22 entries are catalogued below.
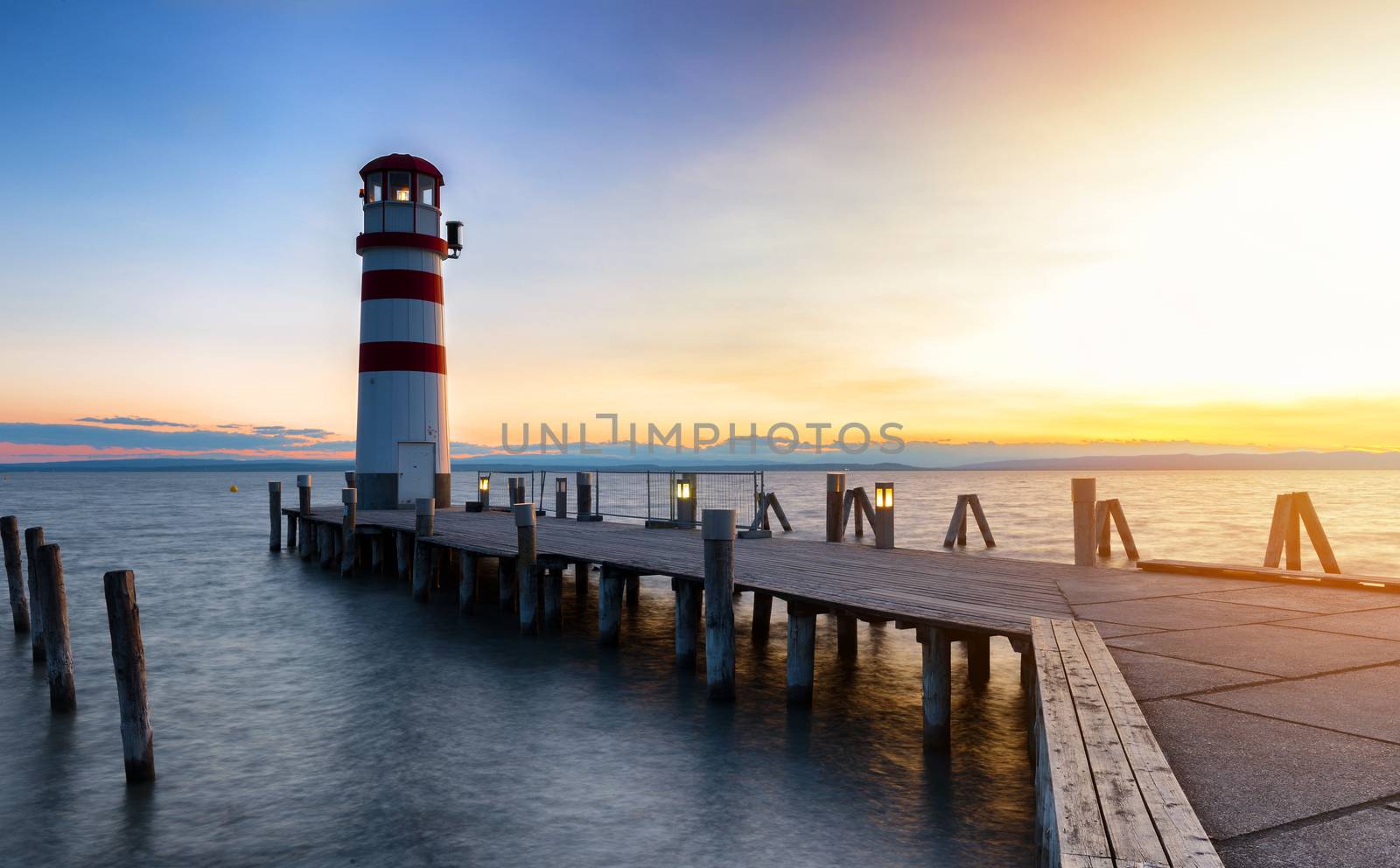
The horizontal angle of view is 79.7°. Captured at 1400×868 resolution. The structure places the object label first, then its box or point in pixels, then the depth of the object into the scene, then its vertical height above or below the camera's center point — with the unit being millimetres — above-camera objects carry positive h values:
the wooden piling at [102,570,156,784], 8672 -2357
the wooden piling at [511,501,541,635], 14391 -2288
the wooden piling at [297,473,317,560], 28391 -2957
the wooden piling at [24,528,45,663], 14172 -2846
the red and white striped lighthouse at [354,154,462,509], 24703 +3343
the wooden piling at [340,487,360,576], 22672 -2684
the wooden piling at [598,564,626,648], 14321 -2963
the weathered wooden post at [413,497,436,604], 18734 -2578
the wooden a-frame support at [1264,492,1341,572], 14188 -1694
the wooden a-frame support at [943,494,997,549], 28812 -3168
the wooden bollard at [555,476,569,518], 25012 -1827
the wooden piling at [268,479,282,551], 31844 -2945
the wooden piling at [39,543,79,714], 11055 -2573
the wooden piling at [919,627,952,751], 8594 -2682
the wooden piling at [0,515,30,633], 16734 -2675
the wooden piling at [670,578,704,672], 12781 -2941
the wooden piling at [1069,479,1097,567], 13172 -1393
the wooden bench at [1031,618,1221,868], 3277 -1650
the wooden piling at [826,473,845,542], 19141 -1661
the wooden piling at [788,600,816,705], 10289 -2744
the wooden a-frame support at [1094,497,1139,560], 23812 -2623
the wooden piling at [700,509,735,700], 10328 -1845
